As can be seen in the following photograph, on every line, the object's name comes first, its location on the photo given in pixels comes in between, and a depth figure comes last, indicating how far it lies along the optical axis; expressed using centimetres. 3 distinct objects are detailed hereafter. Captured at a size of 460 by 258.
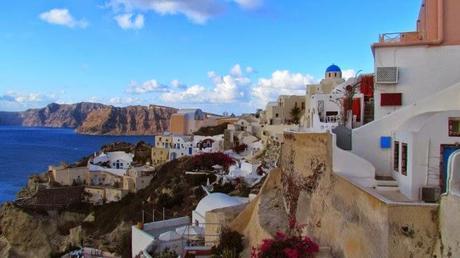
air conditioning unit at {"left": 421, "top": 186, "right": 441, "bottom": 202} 939
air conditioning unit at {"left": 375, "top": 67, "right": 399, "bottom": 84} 1354
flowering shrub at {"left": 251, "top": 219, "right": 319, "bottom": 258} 1066
